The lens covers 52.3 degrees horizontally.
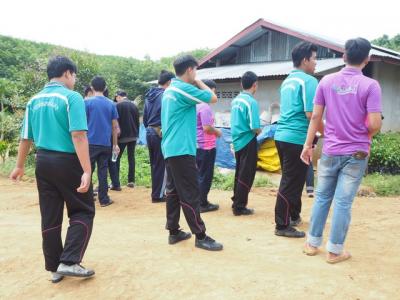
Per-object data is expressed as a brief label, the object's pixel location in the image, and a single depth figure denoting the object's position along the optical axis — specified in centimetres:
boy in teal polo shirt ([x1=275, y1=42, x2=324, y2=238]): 422
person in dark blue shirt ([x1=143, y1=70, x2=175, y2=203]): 627
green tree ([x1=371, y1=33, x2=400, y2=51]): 2485
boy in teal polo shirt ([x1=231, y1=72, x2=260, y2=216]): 515
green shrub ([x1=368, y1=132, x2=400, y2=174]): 869
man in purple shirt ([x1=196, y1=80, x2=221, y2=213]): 568
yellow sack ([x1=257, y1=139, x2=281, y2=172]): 905
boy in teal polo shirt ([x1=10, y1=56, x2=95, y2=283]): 318
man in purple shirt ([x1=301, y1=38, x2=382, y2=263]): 330
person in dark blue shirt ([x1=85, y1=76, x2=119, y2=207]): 633
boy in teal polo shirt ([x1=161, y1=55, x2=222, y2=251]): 395
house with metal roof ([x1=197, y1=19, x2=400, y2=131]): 1065
